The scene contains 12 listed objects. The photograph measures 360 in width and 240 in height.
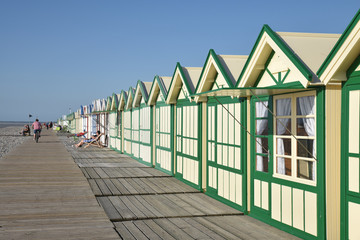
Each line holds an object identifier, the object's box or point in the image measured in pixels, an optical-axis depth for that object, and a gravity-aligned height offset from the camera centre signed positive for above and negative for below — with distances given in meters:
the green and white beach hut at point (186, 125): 9.95 -0.12
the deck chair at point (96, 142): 23.88 -1.26
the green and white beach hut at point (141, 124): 15.07 -0.13
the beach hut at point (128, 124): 18.32 -0.15
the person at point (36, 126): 28.12 -0.34
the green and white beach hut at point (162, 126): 12.30 -0.18
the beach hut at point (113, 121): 21.27 -0.02
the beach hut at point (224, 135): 7.57 -0.29
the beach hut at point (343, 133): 4.71 -0.16
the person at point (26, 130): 42.56 -0.92
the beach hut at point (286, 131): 5.38 -0.16
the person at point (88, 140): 24.05 -1.14
